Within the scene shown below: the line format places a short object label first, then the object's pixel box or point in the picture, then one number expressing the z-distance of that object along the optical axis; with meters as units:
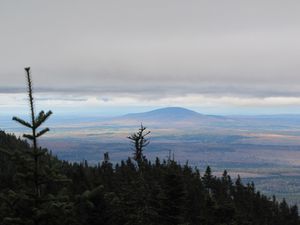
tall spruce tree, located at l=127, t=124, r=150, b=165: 60.74
